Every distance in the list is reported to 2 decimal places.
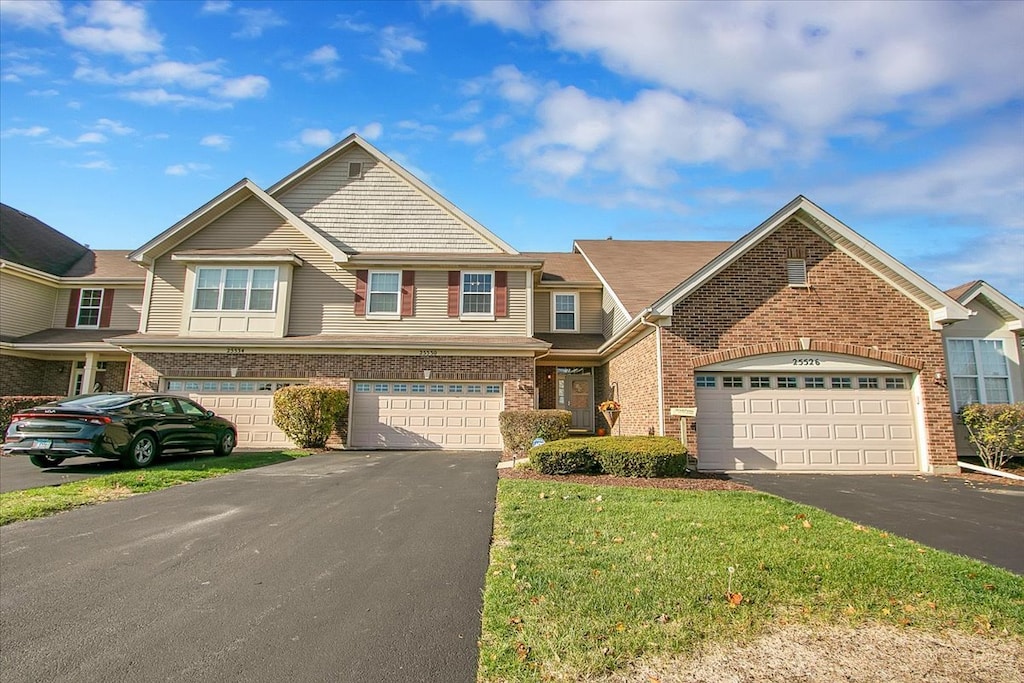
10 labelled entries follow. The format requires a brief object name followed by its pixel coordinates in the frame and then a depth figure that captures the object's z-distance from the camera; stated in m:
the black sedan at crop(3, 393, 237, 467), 9.39
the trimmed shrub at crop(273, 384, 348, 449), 14.24
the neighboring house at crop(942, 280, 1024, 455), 13.24
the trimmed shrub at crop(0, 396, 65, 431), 14.29
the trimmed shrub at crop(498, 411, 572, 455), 13.07
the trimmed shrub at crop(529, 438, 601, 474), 10.27
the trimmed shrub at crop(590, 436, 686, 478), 9.98
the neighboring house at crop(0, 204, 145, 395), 17.42
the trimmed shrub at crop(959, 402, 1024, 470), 11.69
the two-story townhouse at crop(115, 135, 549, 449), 15.50
